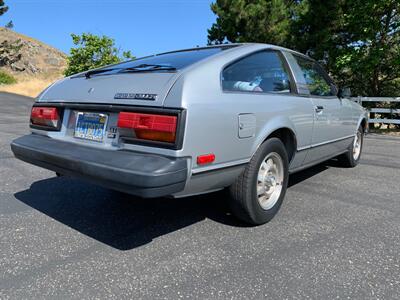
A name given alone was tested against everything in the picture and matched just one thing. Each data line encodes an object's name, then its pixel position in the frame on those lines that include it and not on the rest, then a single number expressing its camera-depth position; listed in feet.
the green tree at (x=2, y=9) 148.15
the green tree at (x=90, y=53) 80.48
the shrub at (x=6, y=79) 126.41
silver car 7.55
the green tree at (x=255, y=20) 44.55
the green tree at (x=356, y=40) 34.06
